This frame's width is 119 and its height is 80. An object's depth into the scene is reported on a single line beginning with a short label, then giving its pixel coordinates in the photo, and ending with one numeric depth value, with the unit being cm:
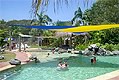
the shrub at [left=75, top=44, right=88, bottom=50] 1002
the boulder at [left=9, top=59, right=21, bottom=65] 578
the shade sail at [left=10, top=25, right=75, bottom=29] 550
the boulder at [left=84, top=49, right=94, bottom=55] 857
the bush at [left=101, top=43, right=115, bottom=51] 922
